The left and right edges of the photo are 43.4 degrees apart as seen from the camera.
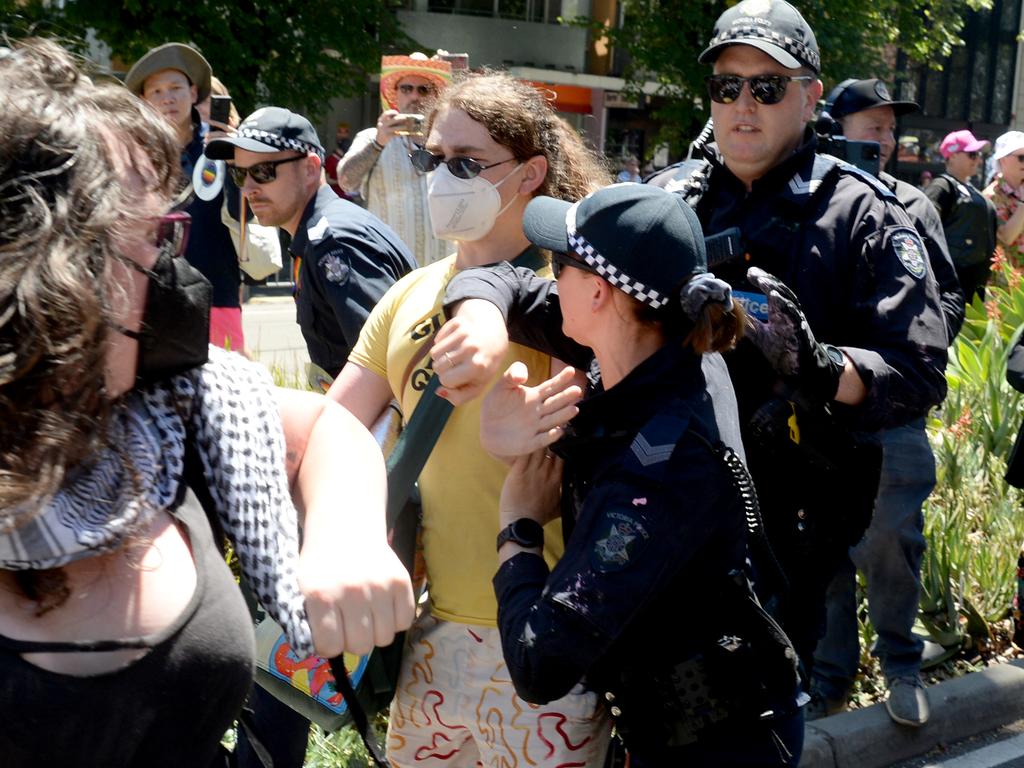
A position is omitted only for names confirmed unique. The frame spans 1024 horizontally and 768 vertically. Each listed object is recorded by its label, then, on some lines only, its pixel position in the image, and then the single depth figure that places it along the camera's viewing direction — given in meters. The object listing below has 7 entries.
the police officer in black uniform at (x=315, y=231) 3.79
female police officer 2.18
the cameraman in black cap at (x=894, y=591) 4.34
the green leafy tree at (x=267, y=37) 16.41
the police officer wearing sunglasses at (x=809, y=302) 2.96
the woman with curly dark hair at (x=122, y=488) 1.37
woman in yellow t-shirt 2.67
